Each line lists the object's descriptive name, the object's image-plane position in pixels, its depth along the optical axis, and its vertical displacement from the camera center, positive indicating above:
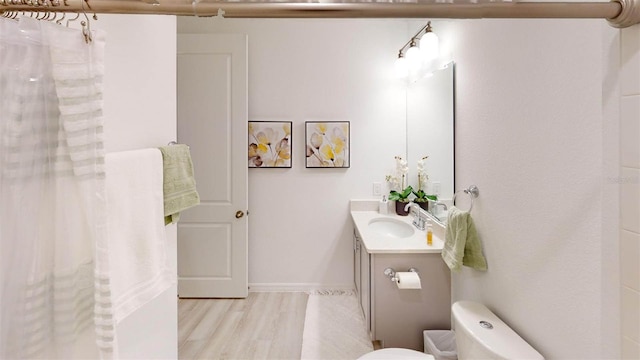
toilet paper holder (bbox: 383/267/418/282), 2.08 -0.58
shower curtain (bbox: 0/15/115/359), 0.66 -0.04
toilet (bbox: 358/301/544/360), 1.25 -0.63
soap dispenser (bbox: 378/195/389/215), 3.18 -0.28
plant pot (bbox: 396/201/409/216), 3.07 -0.27
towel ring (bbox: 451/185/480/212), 1.84 -0.08
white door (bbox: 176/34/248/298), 3.13 +0.17
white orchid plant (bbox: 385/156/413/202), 3.13 -0.02
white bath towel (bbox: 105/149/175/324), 1.01 -0.16
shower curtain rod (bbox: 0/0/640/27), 0.67 +0.34
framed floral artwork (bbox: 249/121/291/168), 3.29 +0.33
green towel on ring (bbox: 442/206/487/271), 1.75 -0.35
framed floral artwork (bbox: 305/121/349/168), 3.29 +0.33
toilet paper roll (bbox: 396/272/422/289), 1.96 -0.59
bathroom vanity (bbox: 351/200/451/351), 2.09 -0.73
